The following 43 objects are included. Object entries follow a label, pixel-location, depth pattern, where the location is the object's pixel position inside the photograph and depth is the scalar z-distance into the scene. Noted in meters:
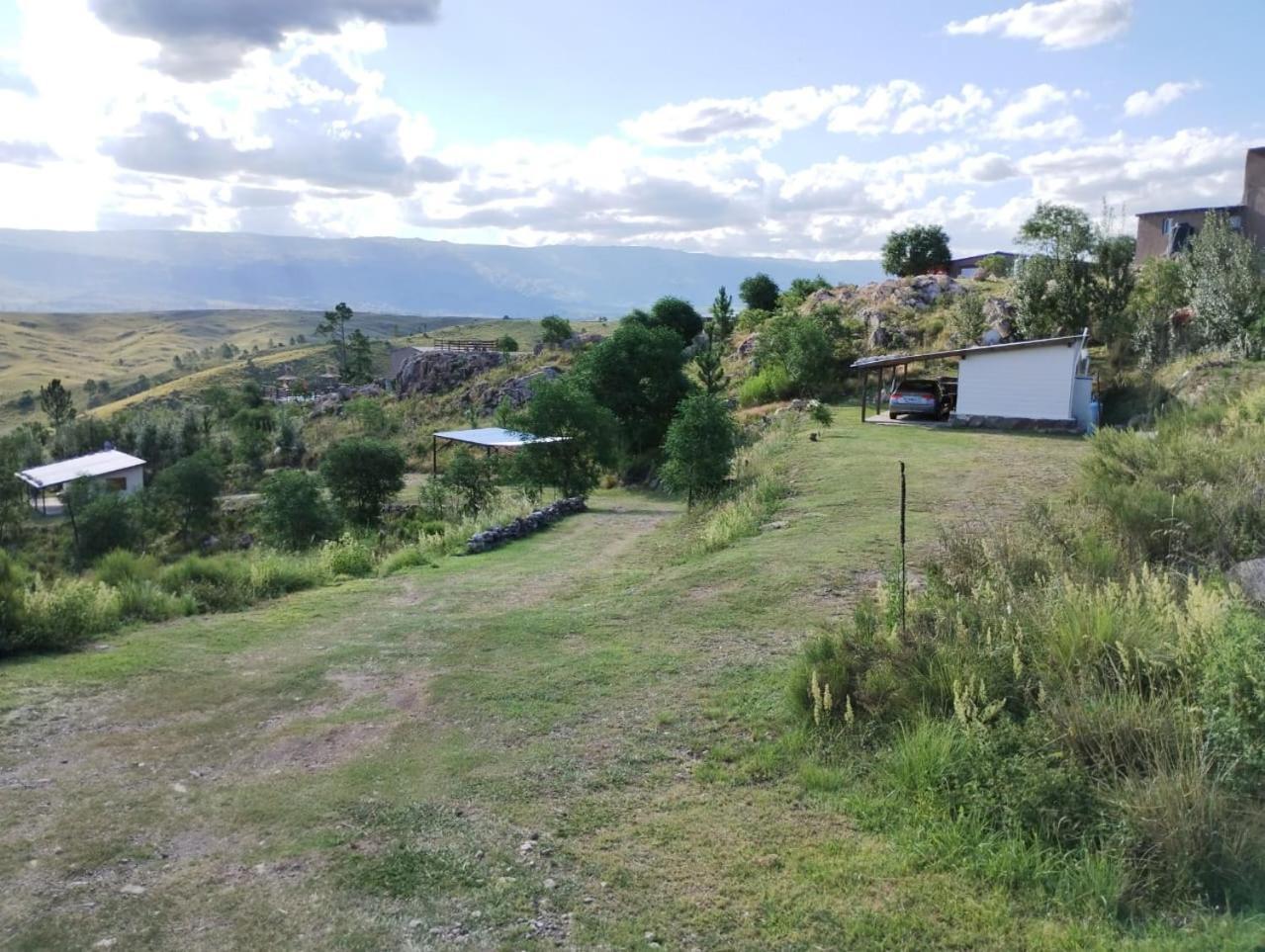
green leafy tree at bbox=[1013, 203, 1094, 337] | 31.00
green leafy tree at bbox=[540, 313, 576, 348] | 63.72
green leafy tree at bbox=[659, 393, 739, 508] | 19.34
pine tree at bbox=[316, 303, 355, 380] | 98.19
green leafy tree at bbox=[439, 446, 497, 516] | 25.69
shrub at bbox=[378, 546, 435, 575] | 14.56
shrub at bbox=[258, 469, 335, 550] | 26.50
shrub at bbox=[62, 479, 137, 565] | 36.50
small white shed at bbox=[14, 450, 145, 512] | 48.75
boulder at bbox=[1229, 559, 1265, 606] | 6.41
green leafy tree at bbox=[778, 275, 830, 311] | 50.47
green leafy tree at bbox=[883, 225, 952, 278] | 56.62
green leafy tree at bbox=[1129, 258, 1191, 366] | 27.23
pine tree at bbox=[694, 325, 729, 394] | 33.09
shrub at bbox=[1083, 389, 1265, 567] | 7.88
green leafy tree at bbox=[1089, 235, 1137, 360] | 30.45
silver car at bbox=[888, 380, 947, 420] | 27.45
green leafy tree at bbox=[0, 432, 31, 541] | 44.31
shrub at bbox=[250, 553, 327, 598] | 12.10
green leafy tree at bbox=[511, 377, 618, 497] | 24.97
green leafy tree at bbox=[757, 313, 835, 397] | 34.00
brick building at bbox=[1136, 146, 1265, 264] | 43.94
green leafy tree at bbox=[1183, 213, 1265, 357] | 24.20
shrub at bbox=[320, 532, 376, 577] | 14.43
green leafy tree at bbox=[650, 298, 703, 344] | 54.66
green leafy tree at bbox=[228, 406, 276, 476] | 55.78
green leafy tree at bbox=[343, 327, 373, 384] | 84.22
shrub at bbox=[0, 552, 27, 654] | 8.47
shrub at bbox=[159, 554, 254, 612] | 11.11
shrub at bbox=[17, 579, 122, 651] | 8.66
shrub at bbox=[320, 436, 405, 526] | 29.88
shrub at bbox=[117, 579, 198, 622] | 10.06
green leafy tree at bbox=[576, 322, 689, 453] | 31.61
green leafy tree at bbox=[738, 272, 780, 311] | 57.62
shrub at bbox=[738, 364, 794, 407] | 35.94
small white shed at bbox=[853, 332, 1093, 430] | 24.27
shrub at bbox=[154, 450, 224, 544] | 41.41
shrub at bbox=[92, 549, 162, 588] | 11.38
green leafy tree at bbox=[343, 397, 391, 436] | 55.22
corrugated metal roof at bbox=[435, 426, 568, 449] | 30.50
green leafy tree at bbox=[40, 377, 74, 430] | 71.62
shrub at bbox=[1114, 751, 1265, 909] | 4.10
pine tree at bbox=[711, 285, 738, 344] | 48.06
